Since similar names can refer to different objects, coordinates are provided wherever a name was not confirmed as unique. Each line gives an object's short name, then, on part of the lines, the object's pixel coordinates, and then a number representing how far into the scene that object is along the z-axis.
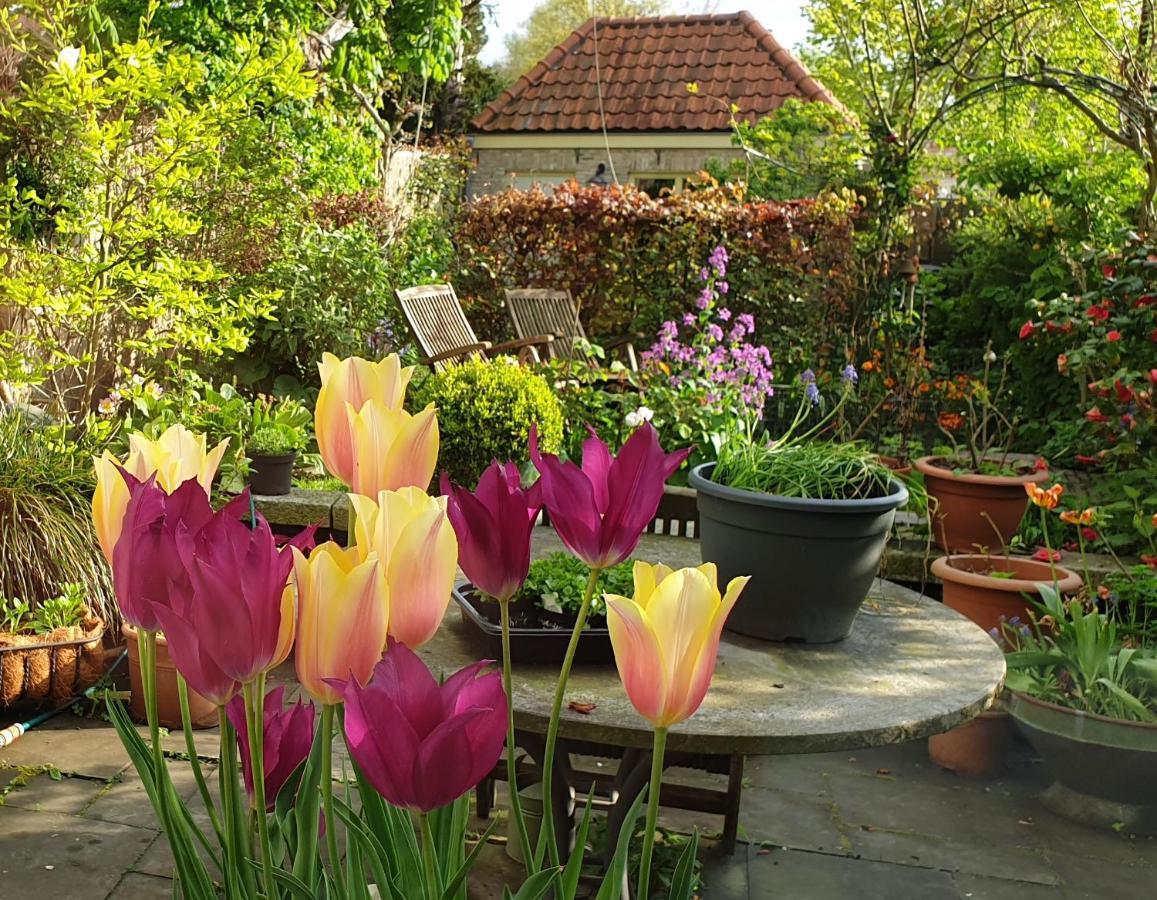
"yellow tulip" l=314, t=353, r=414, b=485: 0.92
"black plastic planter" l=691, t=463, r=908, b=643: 2.14
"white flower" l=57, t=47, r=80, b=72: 4.43
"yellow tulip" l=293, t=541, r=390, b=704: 0.69
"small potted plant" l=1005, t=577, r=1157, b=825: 3.31
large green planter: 3.29
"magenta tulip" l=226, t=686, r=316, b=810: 0.89
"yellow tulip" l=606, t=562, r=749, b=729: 0.73
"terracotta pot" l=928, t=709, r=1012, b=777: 3.71
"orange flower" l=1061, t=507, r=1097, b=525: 3.90
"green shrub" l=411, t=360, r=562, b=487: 5.13
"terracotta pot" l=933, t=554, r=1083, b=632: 4.05
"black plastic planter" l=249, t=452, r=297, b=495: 4.64
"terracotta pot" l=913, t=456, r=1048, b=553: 4.73
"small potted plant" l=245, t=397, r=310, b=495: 4.64
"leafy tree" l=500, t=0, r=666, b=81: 29.94
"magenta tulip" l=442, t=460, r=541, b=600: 0.81
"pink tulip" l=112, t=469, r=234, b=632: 0.72
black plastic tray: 1.94
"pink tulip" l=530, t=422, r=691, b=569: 0.85
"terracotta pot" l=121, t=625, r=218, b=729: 3.62
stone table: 1.77
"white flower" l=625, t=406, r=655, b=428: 4.42
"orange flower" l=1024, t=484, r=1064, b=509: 3.78
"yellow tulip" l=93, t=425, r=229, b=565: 0.85
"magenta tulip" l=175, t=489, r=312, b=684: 0.66
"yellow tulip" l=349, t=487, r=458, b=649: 0.74
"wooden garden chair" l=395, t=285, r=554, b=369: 6.75
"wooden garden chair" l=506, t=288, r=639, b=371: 7.69
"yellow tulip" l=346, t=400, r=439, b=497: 0.88
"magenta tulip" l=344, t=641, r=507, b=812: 0.64
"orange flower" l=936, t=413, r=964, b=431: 5.65
